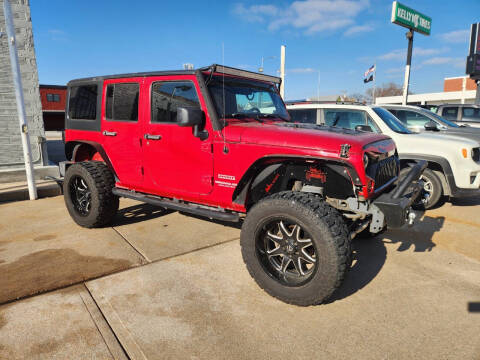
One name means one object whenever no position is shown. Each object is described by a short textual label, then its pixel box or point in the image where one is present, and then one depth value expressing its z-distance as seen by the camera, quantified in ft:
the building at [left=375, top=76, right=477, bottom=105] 141.90
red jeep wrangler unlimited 8.77
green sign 56.70
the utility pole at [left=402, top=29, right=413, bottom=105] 58.49
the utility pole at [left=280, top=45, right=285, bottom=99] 50.46
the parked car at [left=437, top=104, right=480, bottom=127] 33.30
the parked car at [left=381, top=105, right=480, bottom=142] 24.29
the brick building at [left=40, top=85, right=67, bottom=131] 94.22
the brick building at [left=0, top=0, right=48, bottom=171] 22.53
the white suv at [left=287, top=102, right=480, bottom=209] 16.98
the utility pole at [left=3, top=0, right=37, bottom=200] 17.71
